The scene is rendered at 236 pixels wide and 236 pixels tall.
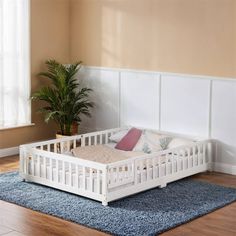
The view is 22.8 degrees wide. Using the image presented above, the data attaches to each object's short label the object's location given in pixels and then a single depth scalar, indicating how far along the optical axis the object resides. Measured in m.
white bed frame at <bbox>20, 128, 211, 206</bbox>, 4.65
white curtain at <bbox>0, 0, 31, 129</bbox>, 6.26
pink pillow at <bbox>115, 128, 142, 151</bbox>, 5.85
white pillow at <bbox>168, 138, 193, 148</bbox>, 5.59
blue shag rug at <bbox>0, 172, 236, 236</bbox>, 4.16
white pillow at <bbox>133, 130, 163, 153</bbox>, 5.71
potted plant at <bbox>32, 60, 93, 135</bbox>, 6.39
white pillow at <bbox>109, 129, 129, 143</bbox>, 6.01
